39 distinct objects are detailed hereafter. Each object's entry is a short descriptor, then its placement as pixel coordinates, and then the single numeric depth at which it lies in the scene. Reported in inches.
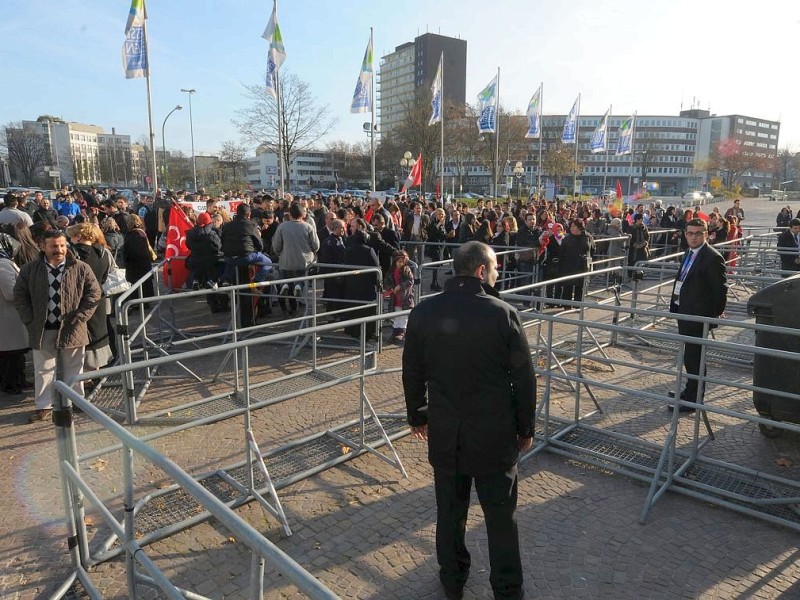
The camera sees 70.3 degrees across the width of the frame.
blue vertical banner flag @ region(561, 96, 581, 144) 1555.1
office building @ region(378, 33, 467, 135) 5546.3
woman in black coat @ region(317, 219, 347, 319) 377.4
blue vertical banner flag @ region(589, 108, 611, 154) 1515.7
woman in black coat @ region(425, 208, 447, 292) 597.0
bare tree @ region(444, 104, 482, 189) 2509.8
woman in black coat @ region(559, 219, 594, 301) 426.3
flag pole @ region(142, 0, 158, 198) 840.8
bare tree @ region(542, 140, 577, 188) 2480.3
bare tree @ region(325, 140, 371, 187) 4259.4
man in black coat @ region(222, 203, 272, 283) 359.6
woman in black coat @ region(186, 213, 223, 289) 387.2
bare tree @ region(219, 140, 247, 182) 2999.5
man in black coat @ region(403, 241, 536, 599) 119.6
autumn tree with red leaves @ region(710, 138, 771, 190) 3344.0
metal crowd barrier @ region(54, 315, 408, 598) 78.8
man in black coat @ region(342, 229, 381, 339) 332.5
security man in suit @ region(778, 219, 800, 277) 506.9
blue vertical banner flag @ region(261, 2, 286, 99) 906.1
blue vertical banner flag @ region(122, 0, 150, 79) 819.4
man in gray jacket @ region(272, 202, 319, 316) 373.7
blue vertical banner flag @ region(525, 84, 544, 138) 1496.1
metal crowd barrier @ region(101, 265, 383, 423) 230.1
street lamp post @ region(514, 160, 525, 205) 1630.2
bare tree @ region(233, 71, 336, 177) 1301.7
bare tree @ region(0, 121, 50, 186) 3479.3
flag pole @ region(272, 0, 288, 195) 937.0
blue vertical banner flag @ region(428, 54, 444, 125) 1153.4
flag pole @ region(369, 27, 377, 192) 1012.5
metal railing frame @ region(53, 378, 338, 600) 69.1
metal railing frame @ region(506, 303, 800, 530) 165.9
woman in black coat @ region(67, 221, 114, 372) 238.8
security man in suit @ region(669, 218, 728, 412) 237.1
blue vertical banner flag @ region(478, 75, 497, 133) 1243.2
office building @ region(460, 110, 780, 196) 4675.2
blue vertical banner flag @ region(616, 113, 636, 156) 1636.3
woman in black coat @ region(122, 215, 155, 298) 375.9
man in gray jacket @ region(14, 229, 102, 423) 214.8
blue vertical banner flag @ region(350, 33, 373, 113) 1002.7
